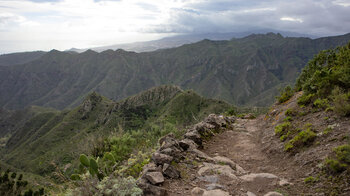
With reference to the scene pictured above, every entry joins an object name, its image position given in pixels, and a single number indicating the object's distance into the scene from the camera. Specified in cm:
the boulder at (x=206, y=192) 612
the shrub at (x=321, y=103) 1020
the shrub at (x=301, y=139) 820
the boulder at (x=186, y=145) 915
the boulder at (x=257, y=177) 696
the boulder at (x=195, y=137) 1071
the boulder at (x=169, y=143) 856
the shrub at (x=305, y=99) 1172
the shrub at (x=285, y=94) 1692
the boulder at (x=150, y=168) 666
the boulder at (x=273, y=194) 576
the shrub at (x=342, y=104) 828
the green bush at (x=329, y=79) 870
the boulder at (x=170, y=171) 682
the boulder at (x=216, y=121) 1417
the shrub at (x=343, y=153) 566
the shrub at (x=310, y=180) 598
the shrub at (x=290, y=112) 1192
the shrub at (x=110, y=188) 520
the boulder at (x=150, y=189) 559
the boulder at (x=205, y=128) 1228
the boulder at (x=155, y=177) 611
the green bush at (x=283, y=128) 1053
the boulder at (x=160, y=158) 730
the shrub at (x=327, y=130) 798
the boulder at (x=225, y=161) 857
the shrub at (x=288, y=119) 1155
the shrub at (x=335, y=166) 562
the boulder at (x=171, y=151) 798
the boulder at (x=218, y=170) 748
